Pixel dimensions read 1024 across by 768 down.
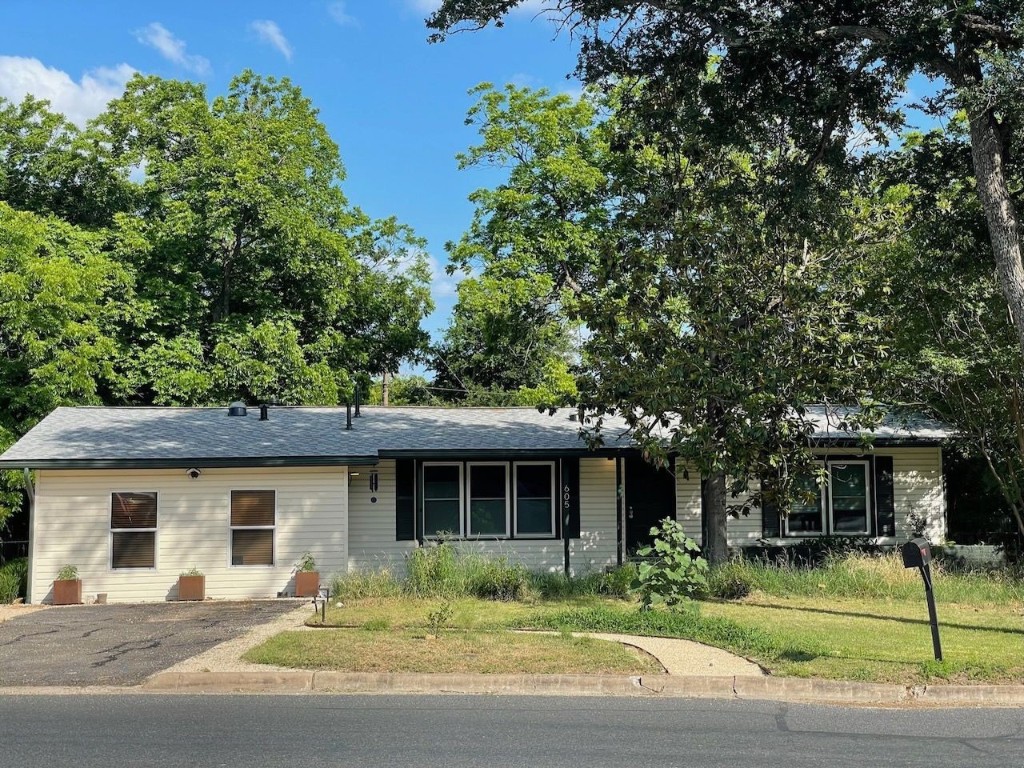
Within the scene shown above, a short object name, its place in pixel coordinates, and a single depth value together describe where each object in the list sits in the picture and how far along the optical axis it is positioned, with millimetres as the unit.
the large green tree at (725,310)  15297
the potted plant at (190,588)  17578
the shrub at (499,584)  16406
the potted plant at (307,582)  17625
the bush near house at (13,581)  17641
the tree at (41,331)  19906
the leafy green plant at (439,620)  12264
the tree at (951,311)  14883
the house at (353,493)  17797
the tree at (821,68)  11453
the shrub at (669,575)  13500
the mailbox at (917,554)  10047
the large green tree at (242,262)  28109
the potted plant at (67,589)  17188
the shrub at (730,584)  16172
